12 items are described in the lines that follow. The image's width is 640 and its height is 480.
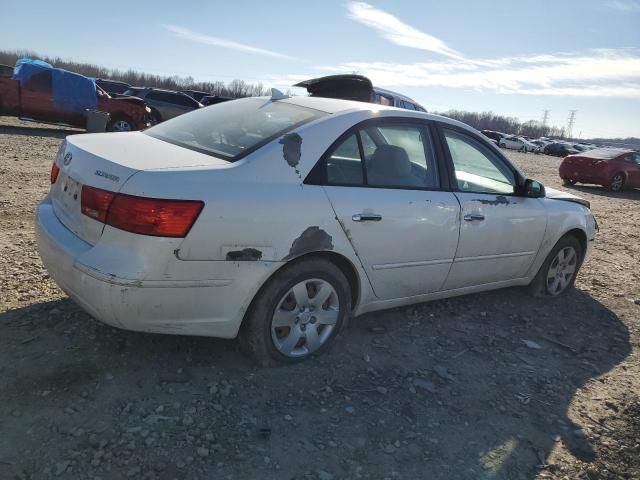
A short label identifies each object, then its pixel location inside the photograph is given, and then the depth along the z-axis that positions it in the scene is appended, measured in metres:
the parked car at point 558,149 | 48.97
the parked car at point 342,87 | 8.62
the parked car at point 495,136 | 45.41
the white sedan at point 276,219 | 2.53
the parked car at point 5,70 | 17.68
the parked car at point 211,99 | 24.59
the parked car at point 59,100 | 13.80
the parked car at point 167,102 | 20.27
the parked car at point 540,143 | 52.66
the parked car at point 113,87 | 26.93
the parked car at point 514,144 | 48.00
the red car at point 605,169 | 16.02
